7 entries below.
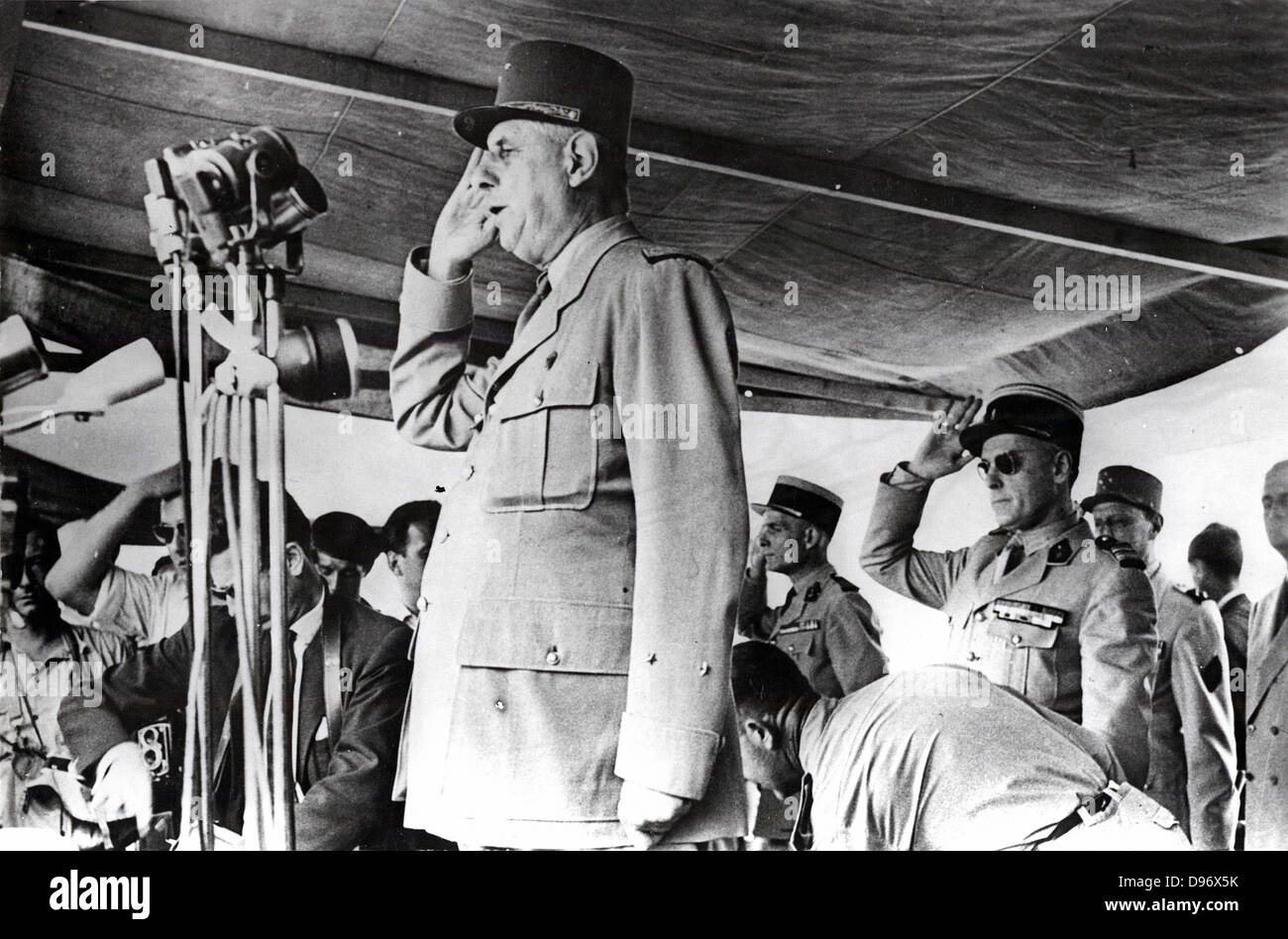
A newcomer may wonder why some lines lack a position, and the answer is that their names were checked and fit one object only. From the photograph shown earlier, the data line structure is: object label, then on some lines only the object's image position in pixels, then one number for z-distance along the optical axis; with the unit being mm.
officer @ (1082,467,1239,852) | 3598
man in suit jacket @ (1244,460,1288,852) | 3670
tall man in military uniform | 3240
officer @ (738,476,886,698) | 3500
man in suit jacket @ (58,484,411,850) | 3389
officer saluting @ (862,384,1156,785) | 3529
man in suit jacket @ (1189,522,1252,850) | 3697
